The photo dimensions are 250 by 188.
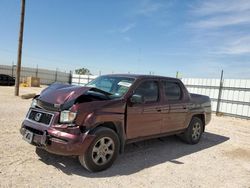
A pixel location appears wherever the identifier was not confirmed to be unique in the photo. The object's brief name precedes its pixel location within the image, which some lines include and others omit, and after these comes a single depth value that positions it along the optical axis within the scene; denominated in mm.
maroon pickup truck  3030
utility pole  11686
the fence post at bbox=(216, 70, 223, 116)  10883
